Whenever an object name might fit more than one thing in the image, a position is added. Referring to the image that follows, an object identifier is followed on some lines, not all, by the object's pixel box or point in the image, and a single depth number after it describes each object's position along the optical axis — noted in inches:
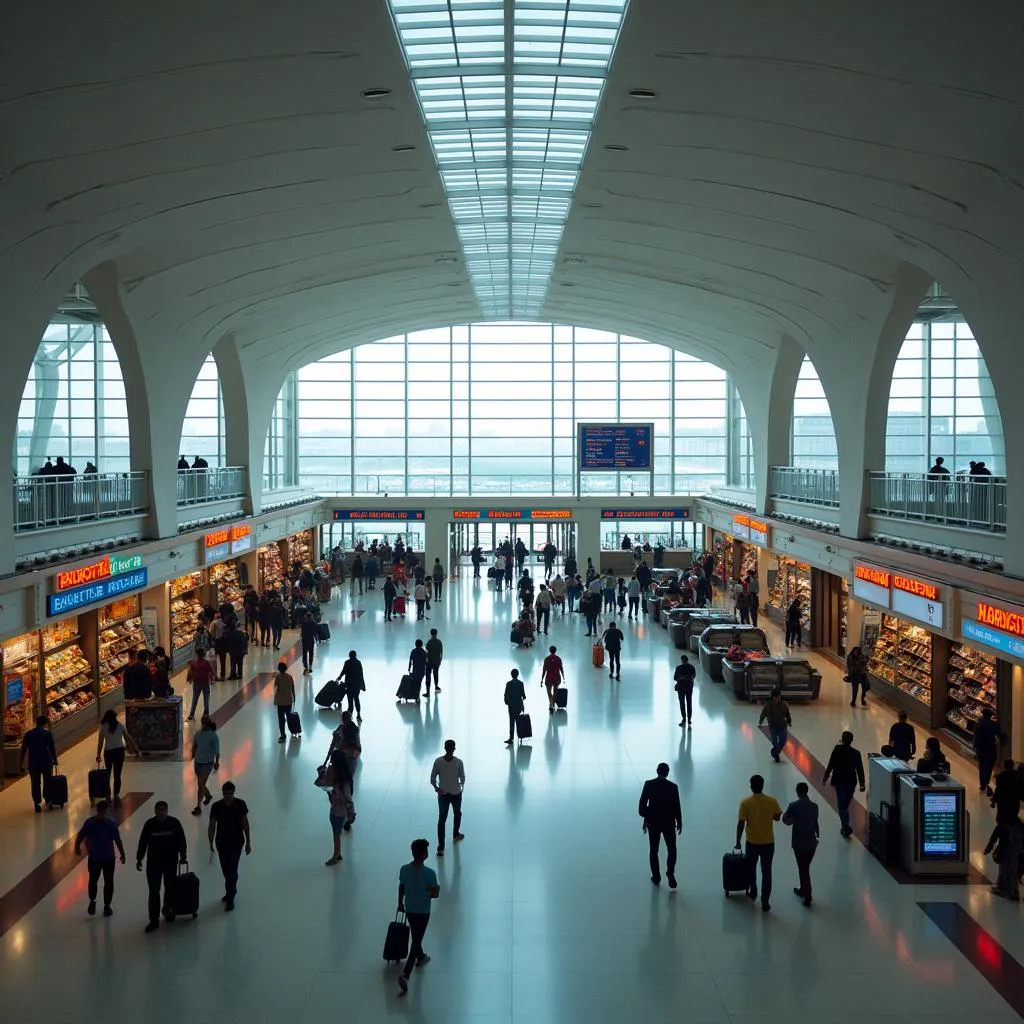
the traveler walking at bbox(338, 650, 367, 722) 633.6
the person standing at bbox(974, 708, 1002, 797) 492.1
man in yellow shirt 362.3
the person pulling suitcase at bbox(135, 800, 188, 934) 348.8
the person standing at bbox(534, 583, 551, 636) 988.6
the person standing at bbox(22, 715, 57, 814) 474.9
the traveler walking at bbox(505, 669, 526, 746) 581.6
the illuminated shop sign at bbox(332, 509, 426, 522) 1521.9
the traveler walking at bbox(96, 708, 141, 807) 476.7
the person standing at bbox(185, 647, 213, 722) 631.2
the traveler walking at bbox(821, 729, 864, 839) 429.4
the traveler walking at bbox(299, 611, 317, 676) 804.6
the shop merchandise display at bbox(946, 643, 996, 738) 597.6
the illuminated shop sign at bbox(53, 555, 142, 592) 552.6
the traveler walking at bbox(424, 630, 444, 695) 713.6
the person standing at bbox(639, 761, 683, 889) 374.6
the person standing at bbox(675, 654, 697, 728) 617.0
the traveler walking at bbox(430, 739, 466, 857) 414.3
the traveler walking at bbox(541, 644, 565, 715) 665.6
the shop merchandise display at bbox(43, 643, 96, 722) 605.0
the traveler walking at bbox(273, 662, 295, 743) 591.2
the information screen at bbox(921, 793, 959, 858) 397.4
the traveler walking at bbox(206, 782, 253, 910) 360.8
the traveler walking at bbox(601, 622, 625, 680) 772.0
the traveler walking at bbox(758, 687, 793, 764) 554.9
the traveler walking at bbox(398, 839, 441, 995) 310.2
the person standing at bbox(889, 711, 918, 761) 486.0
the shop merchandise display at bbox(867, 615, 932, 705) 680.4
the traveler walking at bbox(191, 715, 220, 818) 468.4
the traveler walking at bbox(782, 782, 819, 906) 366.9
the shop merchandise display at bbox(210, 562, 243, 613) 1018.1
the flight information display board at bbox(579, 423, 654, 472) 1429.6
